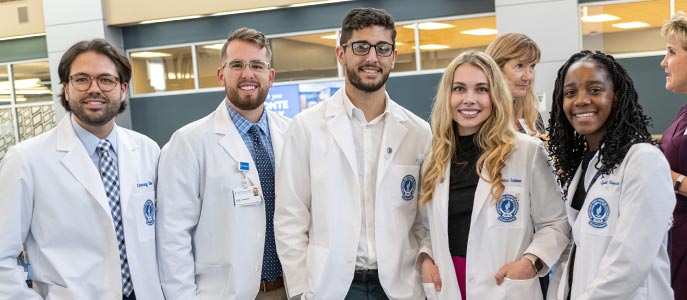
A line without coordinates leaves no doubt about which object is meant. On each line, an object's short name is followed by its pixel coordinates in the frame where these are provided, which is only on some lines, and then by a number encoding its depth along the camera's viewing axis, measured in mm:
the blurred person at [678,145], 3316
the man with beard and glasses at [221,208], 3193
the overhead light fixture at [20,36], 15565
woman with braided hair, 2326
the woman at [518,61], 3895
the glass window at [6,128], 16156
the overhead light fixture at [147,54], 15039
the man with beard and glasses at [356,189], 3006
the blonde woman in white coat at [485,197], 2797
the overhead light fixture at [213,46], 14516
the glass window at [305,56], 13594
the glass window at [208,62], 14547
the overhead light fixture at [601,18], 11297
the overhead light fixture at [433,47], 12672
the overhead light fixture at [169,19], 14234
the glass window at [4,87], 16172
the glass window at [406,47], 12914
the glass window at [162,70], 14820
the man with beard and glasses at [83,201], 2811
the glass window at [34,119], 15812
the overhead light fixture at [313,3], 13031
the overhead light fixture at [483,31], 12280
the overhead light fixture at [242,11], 13508
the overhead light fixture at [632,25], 11093
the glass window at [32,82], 15836
